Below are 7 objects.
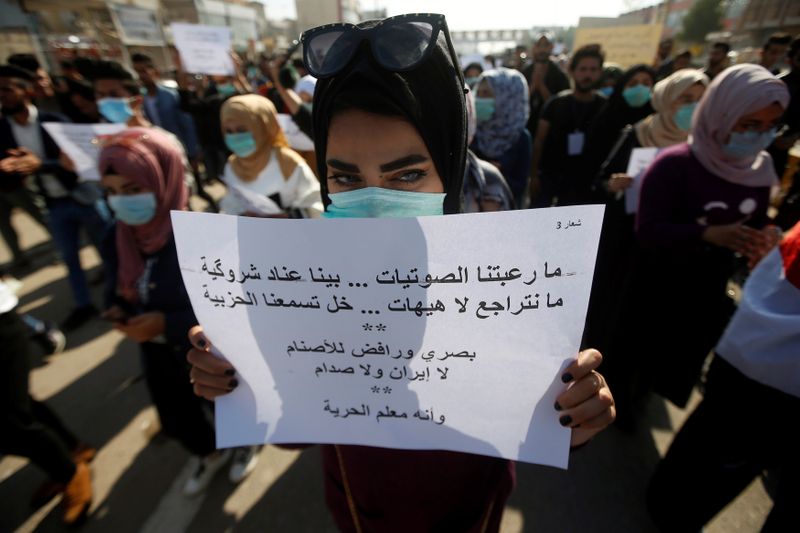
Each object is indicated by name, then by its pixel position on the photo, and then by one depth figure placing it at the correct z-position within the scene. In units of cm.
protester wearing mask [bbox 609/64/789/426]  167
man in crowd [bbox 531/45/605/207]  349
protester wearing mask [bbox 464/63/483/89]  681
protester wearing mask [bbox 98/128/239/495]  169
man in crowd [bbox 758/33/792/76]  482
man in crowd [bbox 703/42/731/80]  561
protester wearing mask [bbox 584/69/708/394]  239
